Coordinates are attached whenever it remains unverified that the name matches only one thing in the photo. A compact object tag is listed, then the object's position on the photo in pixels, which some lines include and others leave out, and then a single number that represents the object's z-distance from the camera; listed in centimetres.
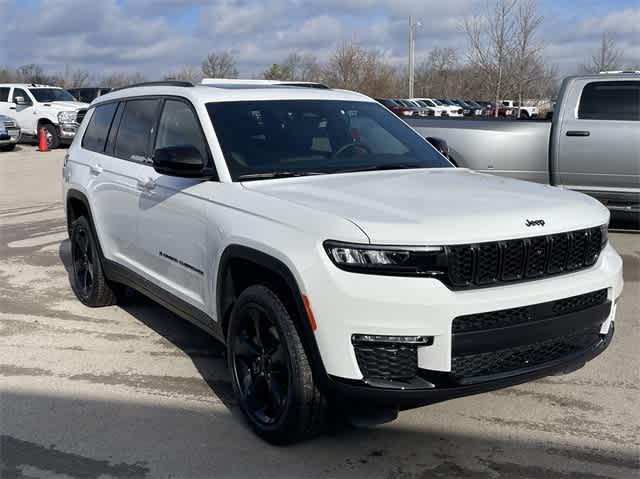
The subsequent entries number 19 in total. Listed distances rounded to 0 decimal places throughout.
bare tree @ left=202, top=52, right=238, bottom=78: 5096
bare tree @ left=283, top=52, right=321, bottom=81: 5581
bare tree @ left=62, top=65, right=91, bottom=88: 7041
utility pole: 4612
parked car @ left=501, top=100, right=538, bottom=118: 2557
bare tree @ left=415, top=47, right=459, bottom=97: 5769
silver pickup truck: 838
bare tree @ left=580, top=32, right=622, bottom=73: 2593
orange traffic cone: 2314
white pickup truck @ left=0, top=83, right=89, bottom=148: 2334
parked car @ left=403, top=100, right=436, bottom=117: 3869
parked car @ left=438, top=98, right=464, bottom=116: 3899
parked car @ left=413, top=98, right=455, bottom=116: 3947
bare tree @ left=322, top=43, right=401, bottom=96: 5219
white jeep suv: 317
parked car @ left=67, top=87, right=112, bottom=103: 3019
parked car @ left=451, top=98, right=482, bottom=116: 3875
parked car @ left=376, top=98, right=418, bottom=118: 3317
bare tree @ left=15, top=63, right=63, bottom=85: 6828
